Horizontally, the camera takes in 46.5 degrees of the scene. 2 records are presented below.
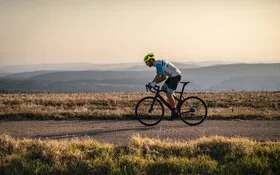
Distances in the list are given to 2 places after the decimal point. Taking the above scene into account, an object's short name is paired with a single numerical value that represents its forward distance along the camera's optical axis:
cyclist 10.40
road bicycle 11.07
